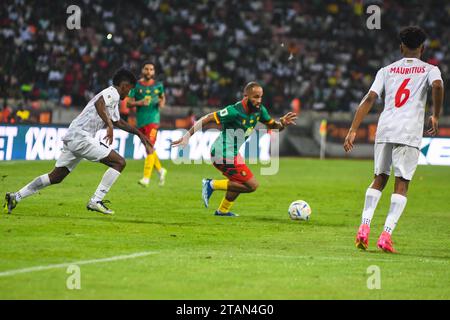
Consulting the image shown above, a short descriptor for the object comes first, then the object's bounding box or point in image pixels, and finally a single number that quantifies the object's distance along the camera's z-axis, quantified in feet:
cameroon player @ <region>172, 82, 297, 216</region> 51.24
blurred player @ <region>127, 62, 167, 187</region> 69.26
